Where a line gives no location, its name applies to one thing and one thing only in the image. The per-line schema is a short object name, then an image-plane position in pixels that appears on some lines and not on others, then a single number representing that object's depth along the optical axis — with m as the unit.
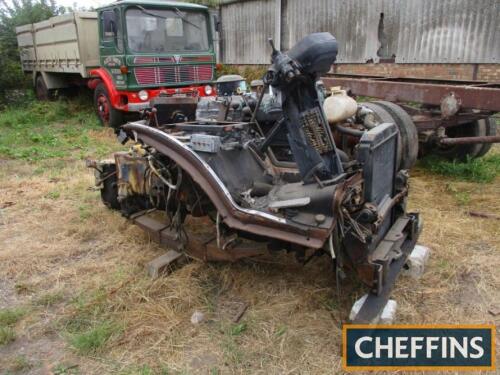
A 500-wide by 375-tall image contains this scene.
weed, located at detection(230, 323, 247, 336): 2.46
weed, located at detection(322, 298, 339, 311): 2.61
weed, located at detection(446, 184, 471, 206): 4.23
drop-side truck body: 7.32
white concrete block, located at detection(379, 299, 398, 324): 2.39
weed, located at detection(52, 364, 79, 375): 2.22
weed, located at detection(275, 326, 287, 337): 2.42
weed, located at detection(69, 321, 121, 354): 2.37
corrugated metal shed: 7.32
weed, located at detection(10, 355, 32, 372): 2.26
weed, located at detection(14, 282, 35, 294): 2.98
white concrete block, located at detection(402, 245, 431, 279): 2.89
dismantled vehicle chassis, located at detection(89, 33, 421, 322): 2.23
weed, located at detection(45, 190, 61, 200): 4.72
